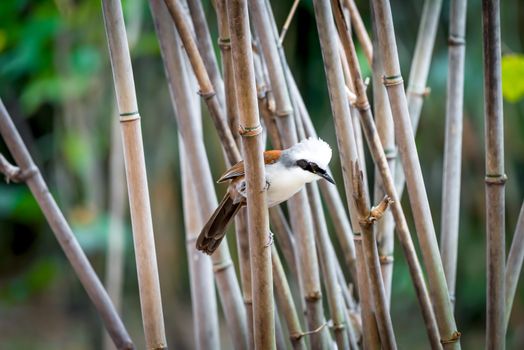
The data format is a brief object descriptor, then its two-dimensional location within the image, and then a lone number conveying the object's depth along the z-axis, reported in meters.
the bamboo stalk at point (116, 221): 12.52
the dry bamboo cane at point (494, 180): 11.68
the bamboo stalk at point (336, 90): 11.60
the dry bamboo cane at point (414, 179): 11.61
